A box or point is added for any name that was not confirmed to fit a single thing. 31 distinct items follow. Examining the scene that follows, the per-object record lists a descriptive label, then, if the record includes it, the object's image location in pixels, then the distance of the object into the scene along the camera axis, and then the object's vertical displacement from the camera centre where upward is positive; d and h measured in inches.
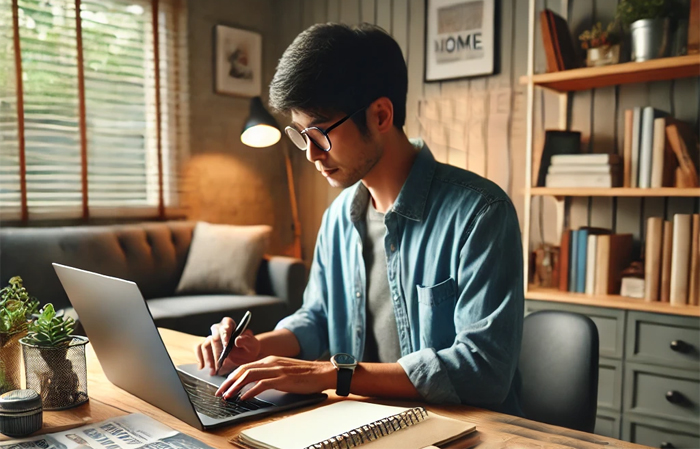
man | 39.7 -6.8
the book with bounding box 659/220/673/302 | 91.4 -12.5
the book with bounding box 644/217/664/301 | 92.4 -12.0
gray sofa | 116.3 -19.0
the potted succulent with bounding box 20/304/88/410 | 36.2 -11.1
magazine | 30.5 -13.7
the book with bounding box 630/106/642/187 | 95.7 +6.5
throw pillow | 134.0 -18.7
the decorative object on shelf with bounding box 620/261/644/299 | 94.3 -15.7
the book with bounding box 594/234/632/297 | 96.6 -13.2
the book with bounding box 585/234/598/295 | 98.2 -13.6
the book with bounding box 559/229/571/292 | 101.4 -13.3
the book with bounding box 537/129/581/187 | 104.3 +6.6
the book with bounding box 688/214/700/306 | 88.5 -12.3
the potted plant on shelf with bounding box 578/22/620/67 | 100.7 +23.3
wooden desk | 31.9 -14.1
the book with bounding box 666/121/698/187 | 91.1 +4.3
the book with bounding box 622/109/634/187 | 97.4 +5.6
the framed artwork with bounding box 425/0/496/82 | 128.0 +32.0
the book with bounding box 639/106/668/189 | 94.2 +6.4
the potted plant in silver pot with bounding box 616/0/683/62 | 93.7 +24.8
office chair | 48.2 -15.8
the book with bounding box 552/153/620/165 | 98.1 +4.0
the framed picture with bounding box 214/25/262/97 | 160.6 +32.8
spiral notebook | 29.7 -13.3
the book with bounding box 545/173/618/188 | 98.0 +0.5
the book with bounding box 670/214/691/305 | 89.3 -11.5
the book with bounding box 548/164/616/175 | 98.0 +2.3
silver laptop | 32.3 -11.0
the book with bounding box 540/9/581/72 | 102.8 +24.5
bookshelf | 89.4 +17.4
